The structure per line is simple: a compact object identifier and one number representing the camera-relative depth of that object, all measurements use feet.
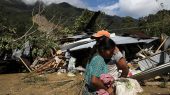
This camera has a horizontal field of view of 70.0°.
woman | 4.53
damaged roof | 19.93
